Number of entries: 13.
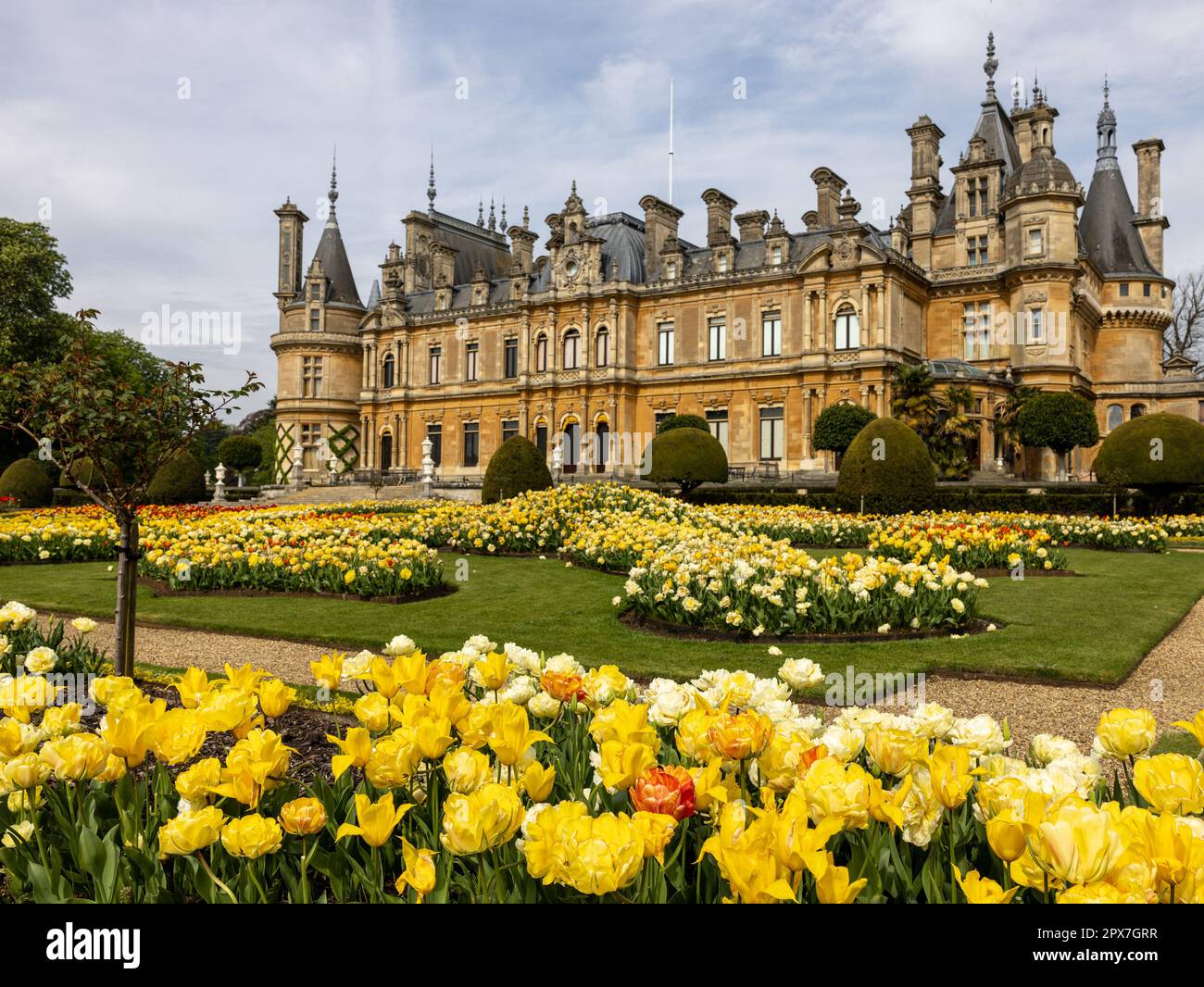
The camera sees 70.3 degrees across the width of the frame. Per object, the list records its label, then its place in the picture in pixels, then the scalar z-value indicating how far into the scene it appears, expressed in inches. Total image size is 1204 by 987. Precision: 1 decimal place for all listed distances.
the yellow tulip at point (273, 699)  96.1
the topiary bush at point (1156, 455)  698.2
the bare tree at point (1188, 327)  1892.2
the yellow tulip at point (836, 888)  58.9
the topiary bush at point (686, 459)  962.1
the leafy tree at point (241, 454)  1617.7
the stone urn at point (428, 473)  1220.4
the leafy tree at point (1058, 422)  1109.1
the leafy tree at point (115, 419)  201.0
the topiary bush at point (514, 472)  813.9
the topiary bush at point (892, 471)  719.1
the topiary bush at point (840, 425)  1149.7
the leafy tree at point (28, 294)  1318.9
